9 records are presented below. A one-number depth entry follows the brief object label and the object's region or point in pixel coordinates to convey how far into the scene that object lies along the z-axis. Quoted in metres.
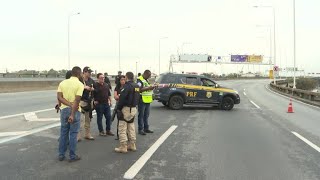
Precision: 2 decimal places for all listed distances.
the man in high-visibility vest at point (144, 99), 12.01
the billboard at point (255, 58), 98.38
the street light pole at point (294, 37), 41.01
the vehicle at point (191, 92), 21.64
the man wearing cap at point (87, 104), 10.83
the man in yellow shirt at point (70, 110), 8.09
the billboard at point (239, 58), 98.88
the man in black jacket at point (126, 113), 9.26
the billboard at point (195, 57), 95.25
